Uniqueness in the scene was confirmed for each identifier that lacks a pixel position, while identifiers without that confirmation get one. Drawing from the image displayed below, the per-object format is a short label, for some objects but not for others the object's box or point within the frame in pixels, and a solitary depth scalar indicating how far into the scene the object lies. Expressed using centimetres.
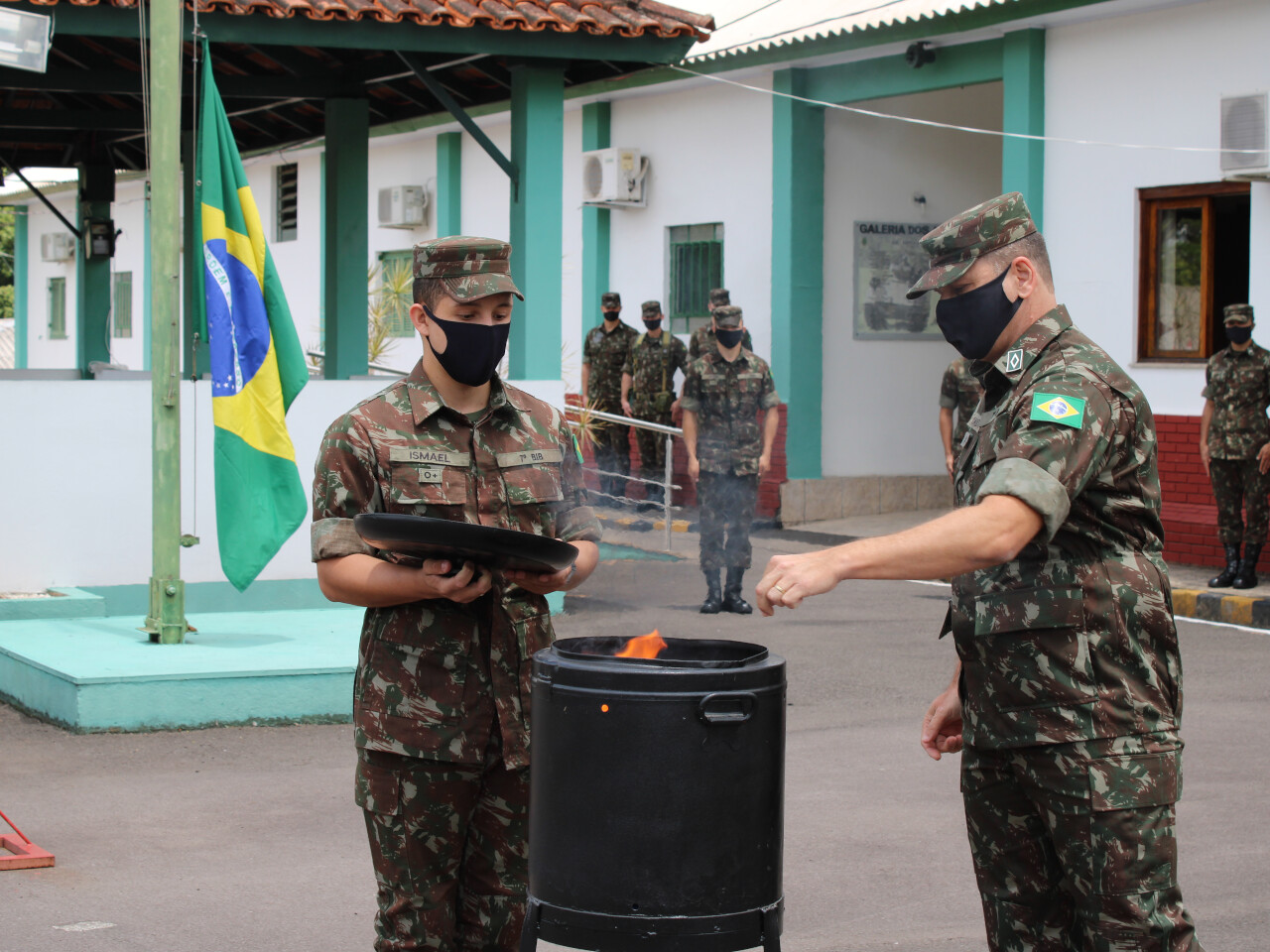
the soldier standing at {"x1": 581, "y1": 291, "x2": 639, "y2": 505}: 1634
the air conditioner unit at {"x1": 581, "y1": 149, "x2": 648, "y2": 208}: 1719
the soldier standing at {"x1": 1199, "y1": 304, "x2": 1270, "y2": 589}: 1085
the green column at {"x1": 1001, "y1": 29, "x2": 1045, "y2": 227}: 1326
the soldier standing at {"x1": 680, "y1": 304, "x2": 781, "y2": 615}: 1073
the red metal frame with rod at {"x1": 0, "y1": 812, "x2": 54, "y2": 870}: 520
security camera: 1405
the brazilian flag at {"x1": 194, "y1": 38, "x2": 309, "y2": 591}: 795
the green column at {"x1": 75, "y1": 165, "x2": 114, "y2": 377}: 1570
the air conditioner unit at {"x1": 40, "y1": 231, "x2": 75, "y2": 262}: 2936
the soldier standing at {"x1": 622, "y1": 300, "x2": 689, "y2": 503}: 1588
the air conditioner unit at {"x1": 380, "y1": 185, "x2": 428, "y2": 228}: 2045
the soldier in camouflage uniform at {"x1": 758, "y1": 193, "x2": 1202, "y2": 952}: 296
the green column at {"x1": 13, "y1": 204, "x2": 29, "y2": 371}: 3206
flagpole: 761
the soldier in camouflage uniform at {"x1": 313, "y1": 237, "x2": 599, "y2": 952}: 333
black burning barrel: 305
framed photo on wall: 1591
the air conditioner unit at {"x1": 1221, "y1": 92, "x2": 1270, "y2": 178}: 1149
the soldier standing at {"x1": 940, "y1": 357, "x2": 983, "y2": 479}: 1181
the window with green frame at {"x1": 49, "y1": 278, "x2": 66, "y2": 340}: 3122
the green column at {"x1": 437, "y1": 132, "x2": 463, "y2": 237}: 1995
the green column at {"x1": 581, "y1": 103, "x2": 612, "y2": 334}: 1789
